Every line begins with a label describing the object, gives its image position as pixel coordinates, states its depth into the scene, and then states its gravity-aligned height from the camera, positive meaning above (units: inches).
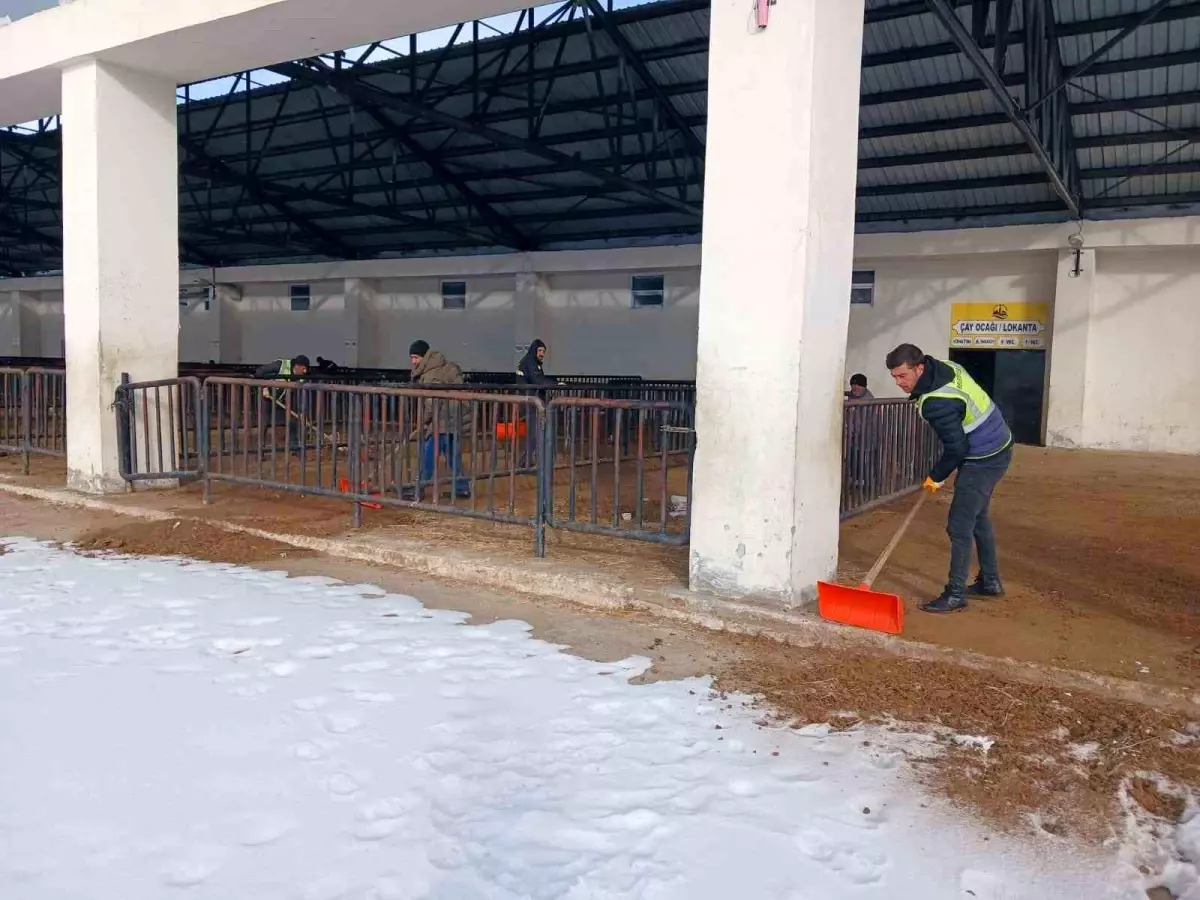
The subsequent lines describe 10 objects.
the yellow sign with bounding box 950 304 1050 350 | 688.4 +43.0
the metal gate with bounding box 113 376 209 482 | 337.1 -26.2
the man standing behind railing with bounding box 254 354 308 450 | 424.1 -5.5
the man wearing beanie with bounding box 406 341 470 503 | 329.1 -5.1
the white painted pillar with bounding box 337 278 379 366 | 1005.2 +59.0
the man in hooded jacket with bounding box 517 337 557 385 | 498.3 +1.7
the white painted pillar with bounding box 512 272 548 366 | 893.2 +65.0
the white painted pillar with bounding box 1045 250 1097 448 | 644.1 +23.1
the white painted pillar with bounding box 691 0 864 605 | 190.7 +18.6
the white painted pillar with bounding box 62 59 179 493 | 336.8 +44.9
